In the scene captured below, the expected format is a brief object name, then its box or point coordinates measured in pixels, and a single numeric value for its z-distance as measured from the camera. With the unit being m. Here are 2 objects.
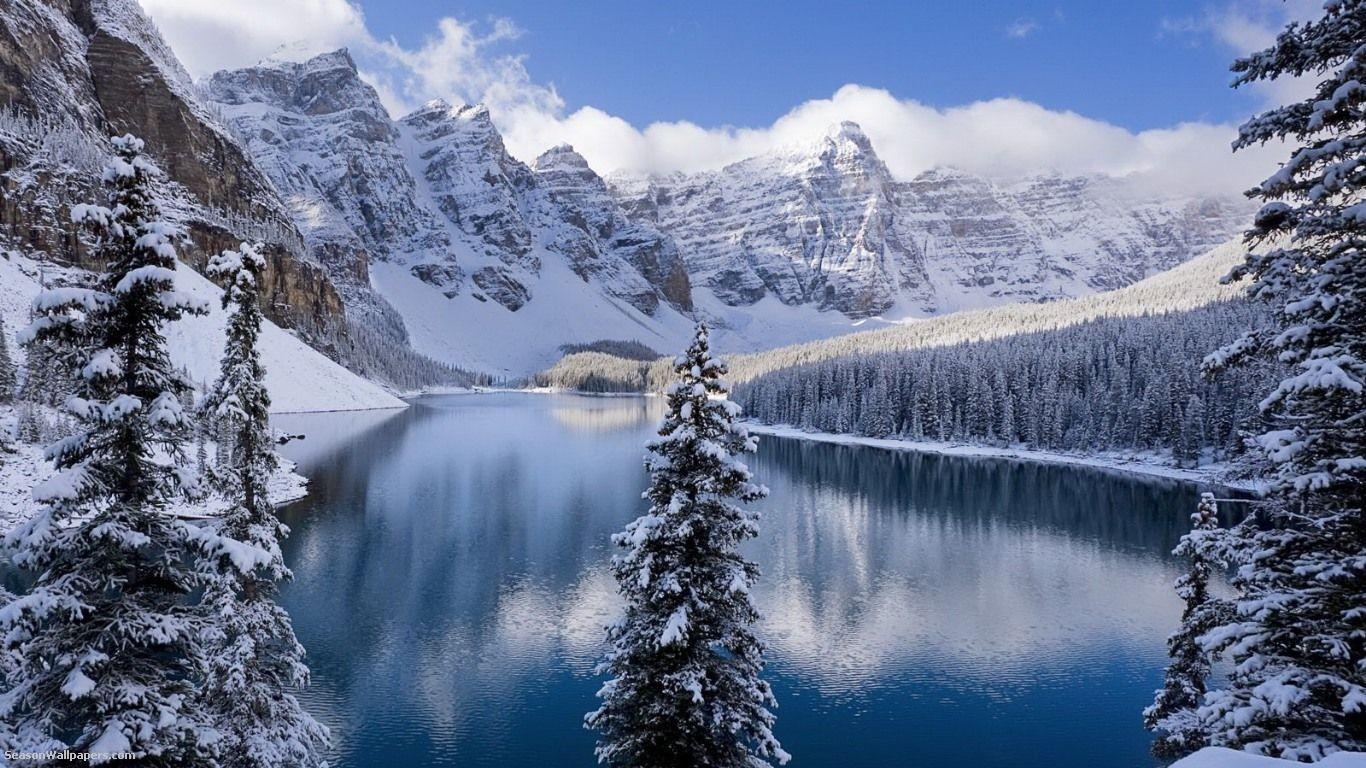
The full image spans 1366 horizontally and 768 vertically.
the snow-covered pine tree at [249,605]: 15.50
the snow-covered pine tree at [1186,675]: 21.23
